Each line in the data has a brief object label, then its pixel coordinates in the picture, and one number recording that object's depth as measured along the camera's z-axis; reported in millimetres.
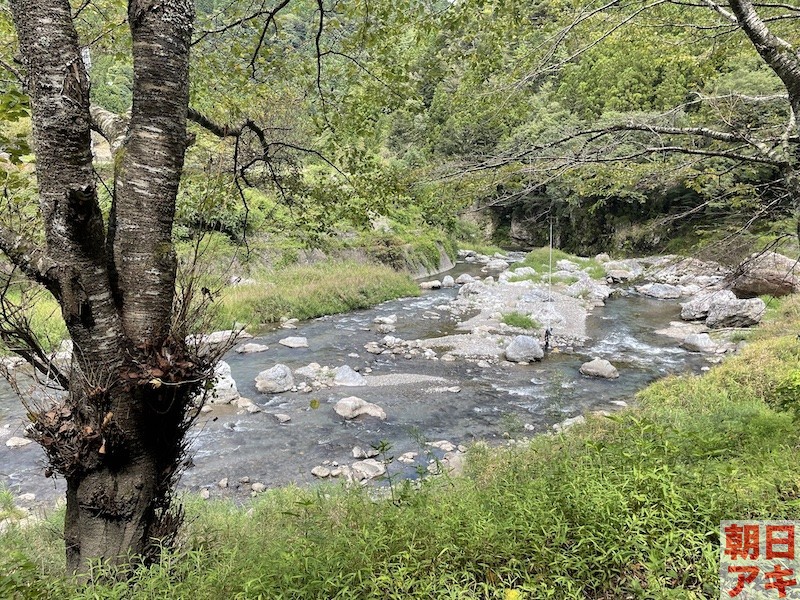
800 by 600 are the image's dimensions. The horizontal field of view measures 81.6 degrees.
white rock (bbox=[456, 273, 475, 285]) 22511
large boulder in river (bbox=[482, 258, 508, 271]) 26775
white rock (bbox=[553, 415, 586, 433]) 6944
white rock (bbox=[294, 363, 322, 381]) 10133
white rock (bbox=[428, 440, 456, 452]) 7133
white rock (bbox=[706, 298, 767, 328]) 14148
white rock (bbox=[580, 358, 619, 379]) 10297
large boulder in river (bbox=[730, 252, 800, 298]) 15688
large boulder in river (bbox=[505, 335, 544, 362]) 11570
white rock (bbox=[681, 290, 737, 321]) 14984
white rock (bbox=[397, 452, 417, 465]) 6691
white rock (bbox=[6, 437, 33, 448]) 7103
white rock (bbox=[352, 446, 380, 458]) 6891
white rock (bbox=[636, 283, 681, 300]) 19541
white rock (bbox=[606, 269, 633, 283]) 23297
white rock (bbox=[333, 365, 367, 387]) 9891
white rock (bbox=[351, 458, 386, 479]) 6352
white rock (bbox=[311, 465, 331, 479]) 6316
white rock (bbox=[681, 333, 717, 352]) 12172
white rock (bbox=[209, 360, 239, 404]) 8680
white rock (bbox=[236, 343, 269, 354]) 11836
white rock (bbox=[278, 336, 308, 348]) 12414
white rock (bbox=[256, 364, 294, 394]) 9328
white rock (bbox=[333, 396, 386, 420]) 8211
